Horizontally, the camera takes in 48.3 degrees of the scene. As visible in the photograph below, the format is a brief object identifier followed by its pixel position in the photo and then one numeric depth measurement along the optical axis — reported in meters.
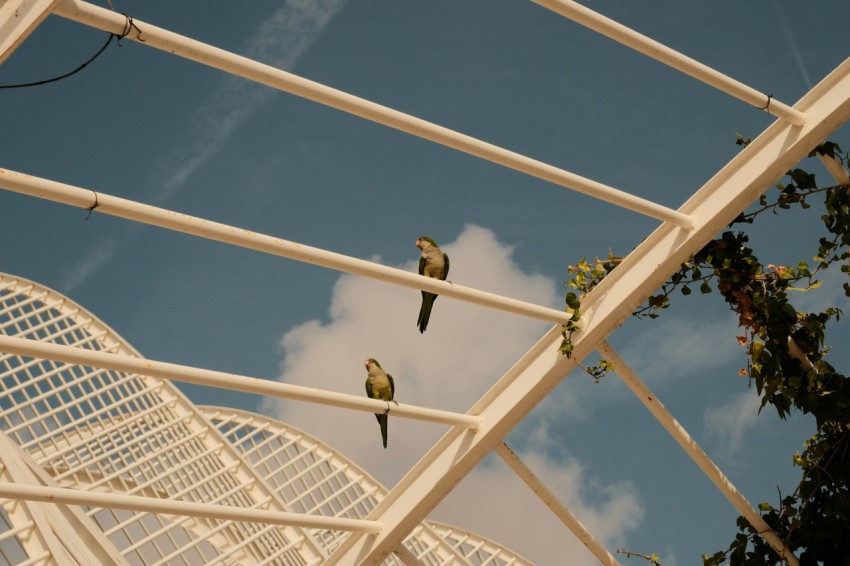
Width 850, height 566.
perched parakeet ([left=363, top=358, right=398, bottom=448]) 6.21
